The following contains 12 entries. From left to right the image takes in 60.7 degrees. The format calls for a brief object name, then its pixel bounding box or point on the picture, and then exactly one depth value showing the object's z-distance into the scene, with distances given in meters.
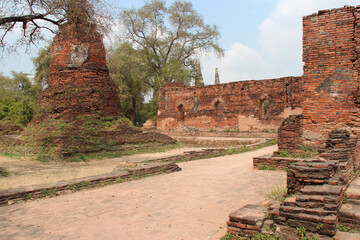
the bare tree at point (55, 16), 7.67
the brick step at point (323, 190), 3.22
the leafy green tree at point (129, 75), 28.31
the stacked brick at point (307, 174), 3.68
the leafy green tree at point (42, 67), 27.28
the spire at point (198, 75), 31.20
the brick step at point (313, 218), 2.79
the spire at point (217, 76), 34.62
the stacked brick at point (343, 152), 4.83
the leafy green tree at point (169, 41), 29.84
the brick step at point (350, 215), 3.05
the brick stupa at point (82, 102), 11.03
